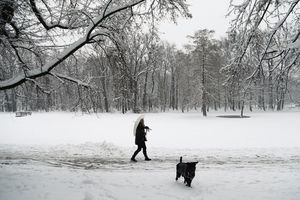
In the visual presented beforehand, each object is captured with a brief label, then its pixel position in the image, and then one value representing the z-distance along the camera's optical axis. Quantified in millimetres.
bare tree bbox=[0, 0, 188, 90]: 5957
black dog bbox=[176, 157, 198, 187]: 6387
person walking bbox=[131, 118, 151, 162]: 9688
